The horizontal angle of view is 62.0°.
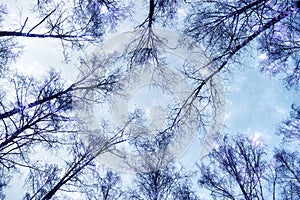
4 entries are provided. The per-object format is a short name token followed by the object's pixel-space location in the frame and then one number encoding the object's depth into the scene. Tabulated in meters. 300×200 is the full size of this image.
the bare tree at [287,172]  9.05
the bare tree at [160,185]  10.22
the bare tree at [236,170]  8.55
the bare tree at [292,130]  8.72
